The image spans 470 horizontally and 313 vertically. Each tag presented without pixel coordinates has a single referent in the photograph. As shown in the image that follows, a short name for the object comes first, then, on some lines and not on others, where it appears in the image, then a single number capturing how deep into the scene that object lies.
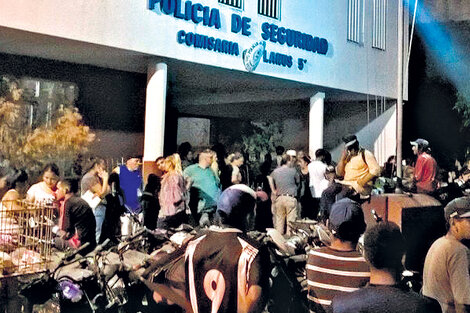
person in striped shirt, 3.81
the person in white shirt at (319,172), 12.41
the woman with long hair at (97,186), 8.77
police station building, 11.04
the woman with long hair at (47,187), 8.36
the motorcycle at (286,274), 5.63
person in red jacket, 10.28
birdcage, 4.89
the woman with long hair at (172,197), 9.34
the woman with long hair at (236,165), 11.37
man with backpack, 9.19
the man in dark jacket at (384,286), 2.93
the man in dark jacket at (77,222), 6.88
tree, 11.95
